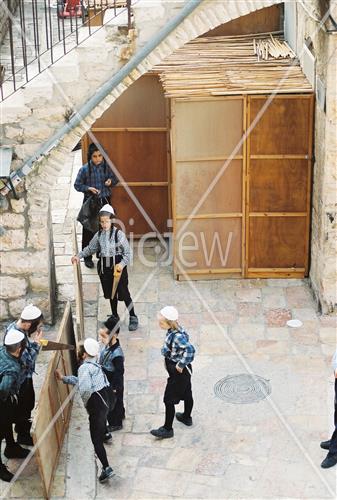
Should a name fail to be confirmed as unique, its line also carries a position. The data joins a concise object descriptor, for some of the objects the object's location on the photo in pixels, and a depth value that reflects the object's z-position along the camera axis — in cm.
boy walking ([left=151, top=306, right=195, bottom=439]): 895
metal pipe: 983
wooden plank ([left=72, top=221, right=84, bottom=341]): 1012
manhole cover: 1002
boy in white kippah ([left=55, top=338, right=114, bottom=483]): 838
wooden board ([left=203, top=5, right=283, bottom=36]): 1462
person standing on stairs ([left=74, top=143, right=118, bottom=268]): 1213
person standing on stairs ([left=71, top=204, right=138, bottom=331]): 1077
